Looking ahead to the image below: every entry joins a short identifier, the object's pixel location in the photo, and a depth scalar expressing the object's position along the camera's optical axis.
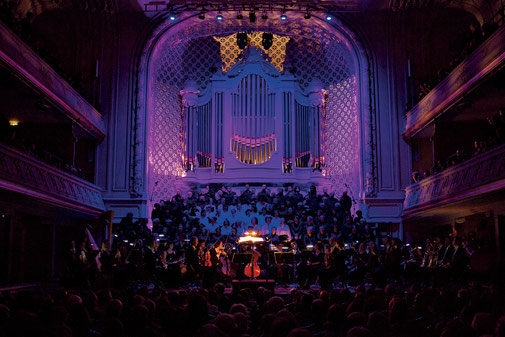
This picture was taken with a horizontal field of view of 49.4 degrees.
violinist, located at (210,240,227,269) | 15.26
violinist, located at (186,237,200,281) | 15.16
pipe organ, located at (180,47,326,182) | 22.70
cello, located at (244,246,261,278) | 14.74
